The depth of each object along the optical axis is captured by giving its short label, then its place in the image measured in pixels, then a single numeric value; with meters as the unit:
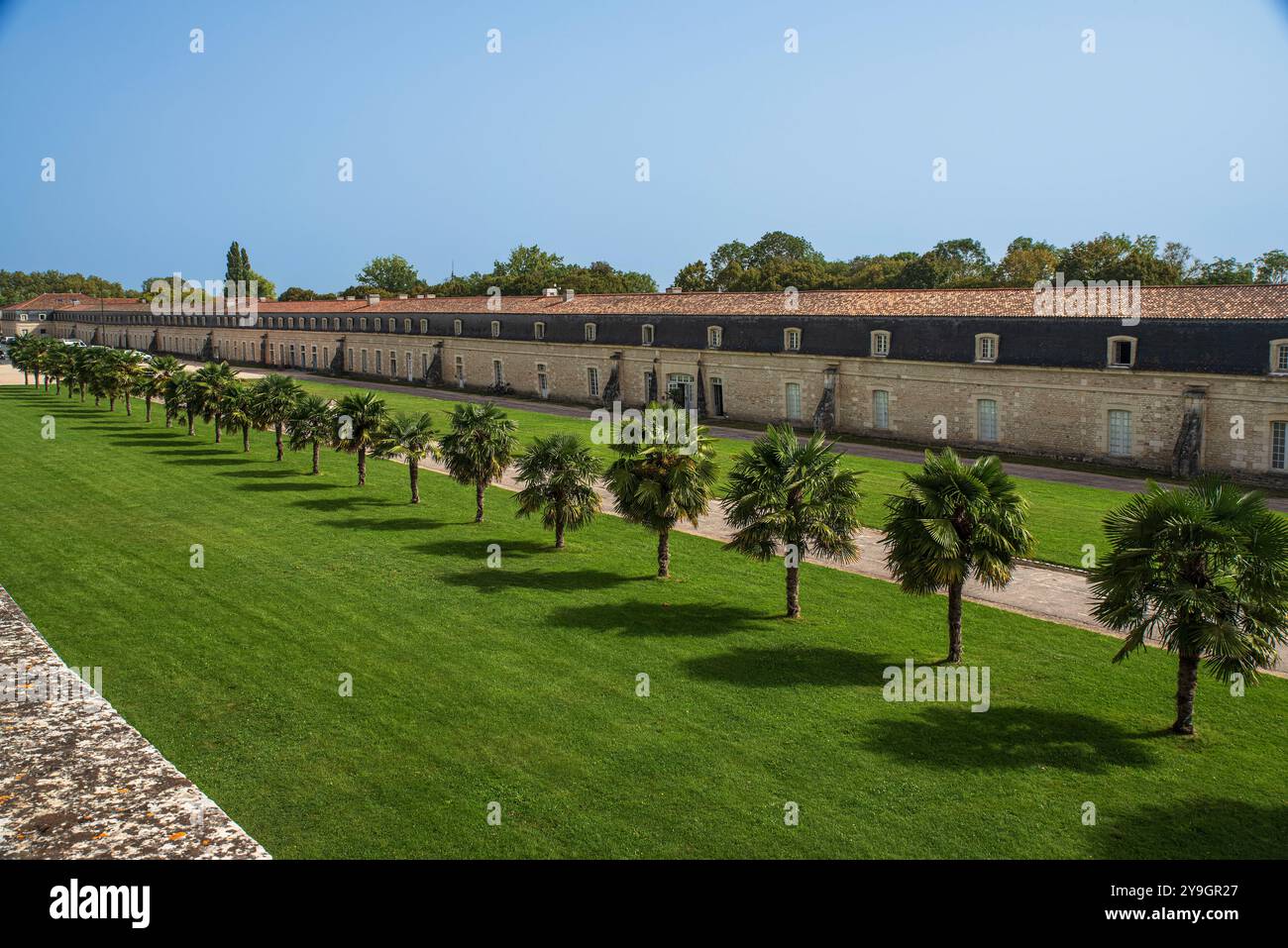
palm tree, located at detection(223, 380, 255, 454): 40.19
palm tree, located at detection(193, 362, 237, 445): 42.12
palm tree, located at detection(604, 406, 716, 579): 22.03
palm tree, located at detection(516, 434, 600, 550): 24.89
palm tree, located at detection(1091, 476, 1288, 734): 13.64
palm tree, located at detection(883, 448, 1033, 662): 16.67
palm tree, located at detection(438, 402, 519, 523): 27.72
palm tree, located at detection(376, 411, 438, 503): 31.17
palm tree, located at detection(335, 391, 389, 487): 33.81
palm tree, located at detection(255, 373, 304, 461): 38.78
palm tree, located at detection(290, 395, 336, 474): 35.17
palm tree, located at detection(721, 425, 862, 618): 19.45
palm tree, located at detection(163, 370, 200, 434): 43.50
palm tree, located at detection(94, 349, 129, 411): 54.88
